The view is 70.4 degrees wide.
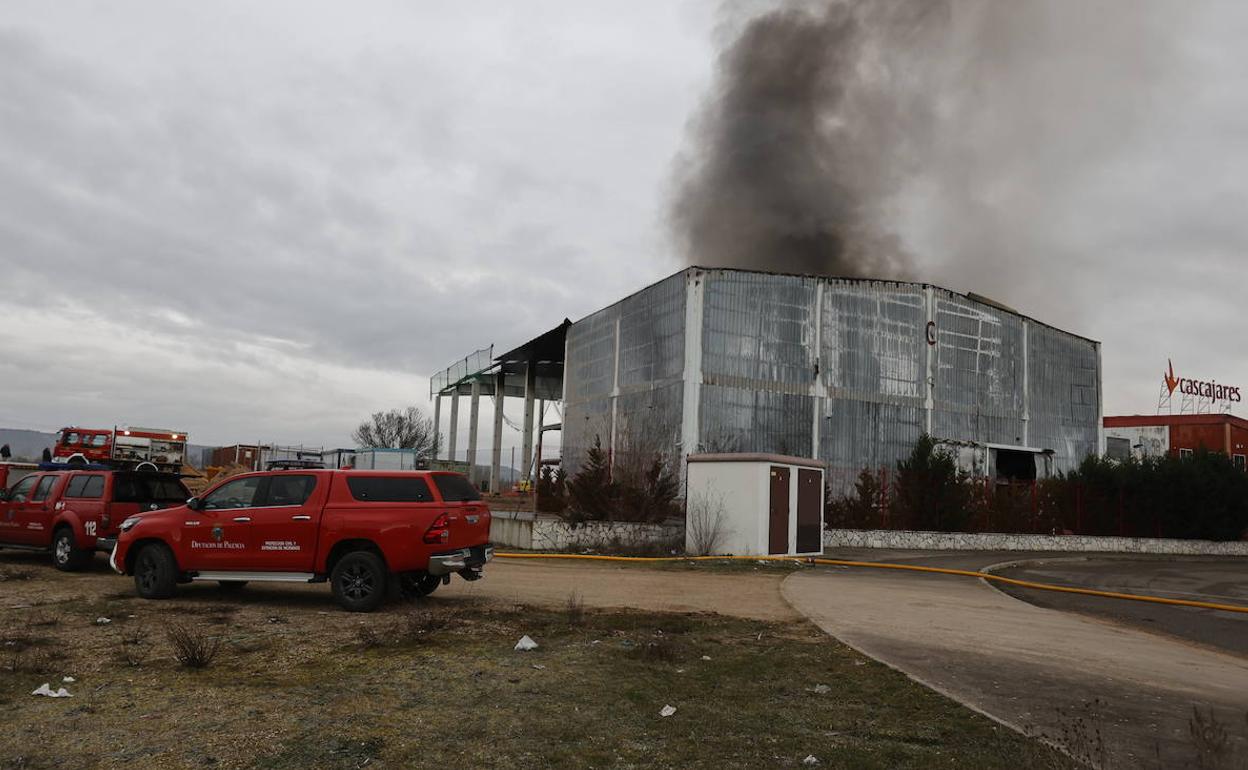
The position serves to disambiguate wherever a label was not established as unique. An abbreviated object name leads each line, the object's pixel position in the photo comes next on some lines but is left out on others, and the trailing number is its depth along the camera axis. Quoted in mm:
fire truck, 35812
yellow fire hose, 16234
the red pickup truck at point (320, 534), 10797
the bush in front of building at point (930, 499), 27547
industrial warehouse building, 28688
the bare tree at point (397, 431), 83625
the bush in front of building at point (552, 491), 23562
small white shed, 20516
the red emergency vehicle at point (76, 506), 14102
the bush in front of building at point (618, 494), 21844
